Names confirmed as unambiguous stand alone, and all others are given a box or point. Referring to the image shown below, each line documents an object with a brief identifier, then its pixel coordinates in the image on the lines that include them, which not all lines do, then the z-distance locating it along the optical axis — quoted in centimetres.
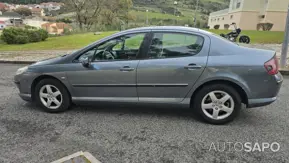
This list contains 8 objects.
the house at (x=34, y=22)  6059
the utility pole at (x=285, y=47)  658
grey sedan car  312
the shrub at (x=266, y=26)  2662
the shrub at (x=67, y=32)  2620
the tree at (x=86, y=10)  3375
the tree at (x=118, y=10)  3678
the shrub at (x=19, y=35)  1686
